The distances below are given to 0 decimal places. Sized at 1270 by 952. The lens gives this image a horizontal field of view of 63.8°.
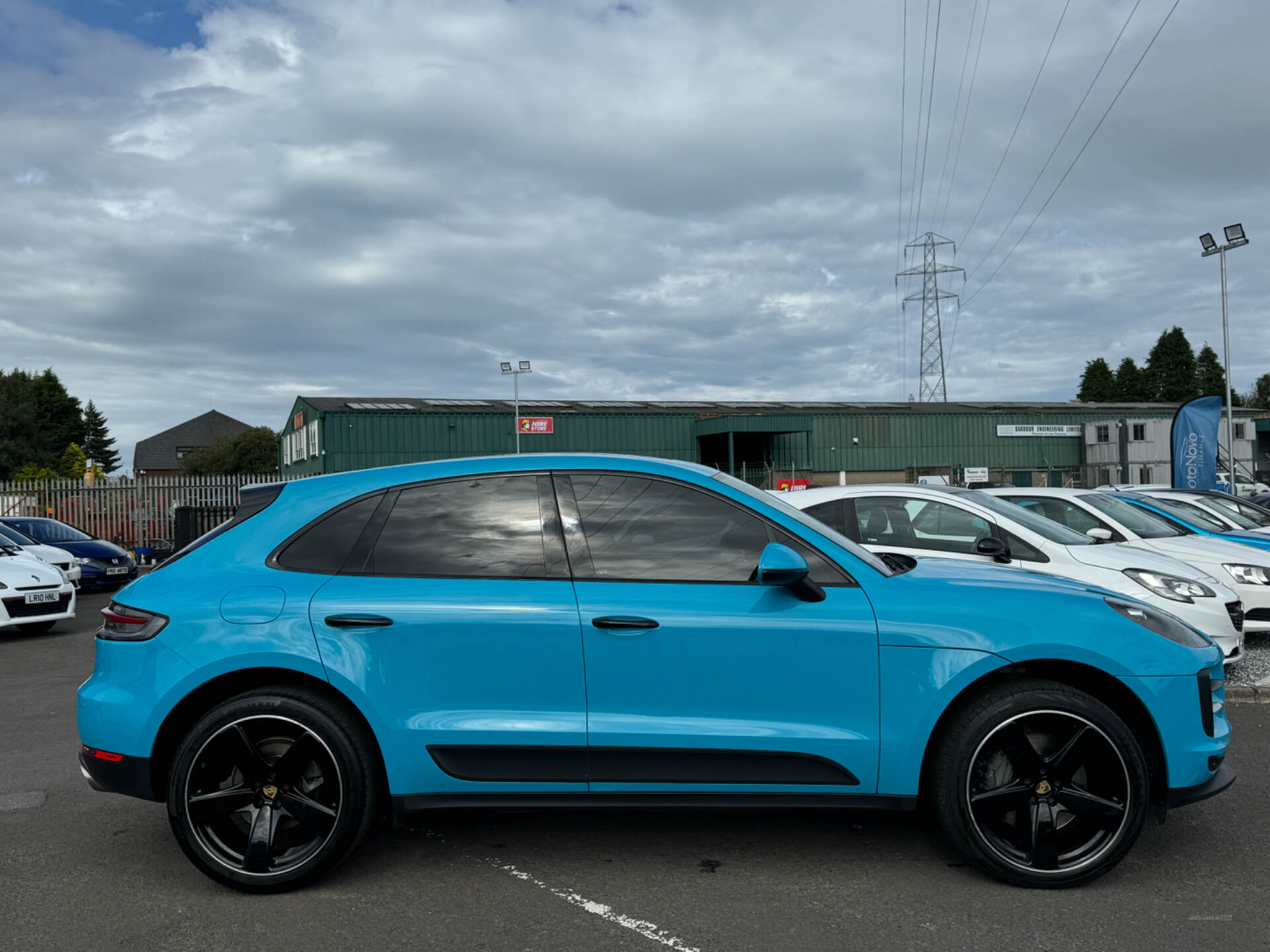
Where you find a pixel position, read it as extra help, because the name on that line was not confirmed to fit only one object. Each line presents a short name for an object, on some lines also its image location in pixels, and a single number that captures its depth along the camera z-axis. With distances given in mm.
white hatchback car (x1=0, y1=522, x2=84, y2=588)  16078
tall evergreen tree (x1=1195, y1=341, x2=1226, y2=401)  107750
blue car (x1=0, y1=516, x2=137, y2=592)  18062
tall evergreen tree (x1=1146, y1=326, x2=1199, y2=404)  107750
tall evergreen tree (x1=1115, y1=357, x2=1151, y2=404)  110312
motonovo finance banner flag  21984
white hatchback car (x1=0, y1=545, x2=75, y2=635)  11570
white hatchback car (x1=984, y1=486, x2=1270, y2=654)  9023
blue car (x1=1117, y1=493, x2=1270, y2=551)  10984
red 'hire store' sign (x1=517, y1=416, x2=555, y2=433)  50312
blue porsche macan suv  3648
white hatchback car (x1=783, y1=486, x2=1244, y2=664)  7320
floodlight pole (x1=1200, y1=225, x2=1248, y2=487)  25953
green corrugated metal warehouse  49375
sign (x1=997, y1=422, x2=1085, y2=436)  60219
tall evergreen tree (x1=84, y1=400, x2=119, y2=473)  105938
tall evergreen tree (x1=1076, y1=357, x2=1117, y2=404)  114750
